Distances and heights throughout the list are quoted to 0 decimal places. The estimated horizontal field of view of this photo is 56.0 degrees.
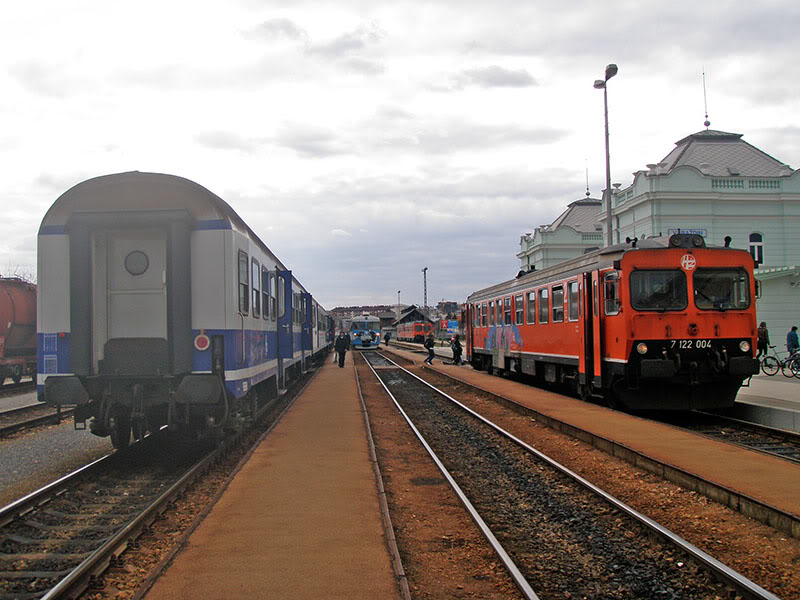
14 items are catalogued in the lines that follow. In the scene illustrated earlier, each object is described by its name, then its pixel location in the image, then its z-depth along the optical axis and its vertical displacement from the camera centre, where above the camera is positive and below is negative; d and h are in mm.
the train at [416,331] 82250 -219
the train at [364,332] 61531 -184
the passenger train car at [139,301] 9359 +412
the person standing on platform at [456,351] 35009 -1062
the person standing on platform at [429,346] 35000 -798
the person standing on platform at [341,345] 35219 -703
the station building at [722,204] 33531 +5466
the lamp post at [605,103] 22062 +6583
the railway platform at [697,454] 7766 -1690
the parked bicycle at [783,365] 20891 -1270
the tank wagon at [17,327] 24328 +305
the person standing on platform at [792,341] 22078 -551
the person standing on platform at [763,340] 18375 -432
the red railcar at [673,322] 13266 +40
